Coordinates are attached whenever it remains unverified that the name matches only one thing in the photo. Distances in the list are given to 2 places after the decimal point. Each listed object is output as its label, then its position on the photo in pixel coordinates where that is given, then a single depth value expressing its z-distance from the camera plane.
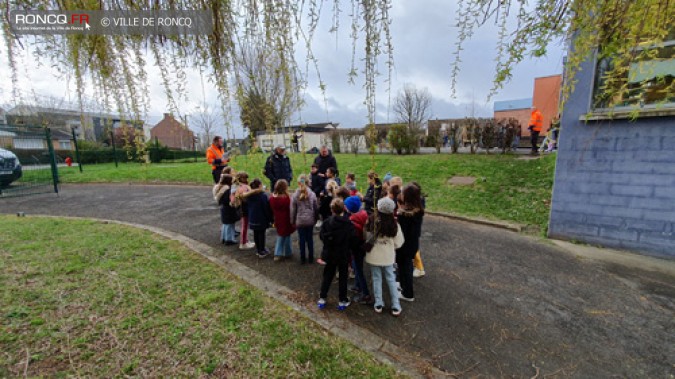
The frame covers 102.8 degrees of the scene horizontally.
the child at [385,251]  3.19
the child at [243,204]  4.76
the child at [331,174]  5.80
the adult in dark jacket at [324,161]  6.31
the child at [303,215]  4.32
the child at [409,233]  3.43
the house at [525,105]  24.61
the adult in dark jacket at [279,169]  5.73
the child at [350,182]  5.15
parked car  8.35
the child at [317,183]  6.17
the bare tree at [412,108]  29.86
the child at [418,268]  4.04
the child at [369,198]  4.46
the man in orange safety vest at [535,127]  9.97
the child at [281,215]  4.50
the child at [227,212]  5.04
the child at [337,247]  3.28
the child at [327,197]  5.09
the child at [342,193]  3.78
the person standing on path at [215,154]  6.65
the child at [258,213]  4.59
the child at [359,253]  3.48
